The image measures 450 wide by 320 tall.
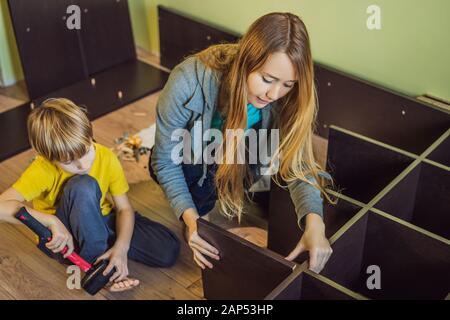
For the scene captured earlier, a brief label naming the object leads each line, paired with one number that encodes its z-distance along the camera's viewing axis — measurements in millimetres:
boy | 1711
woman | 1540
